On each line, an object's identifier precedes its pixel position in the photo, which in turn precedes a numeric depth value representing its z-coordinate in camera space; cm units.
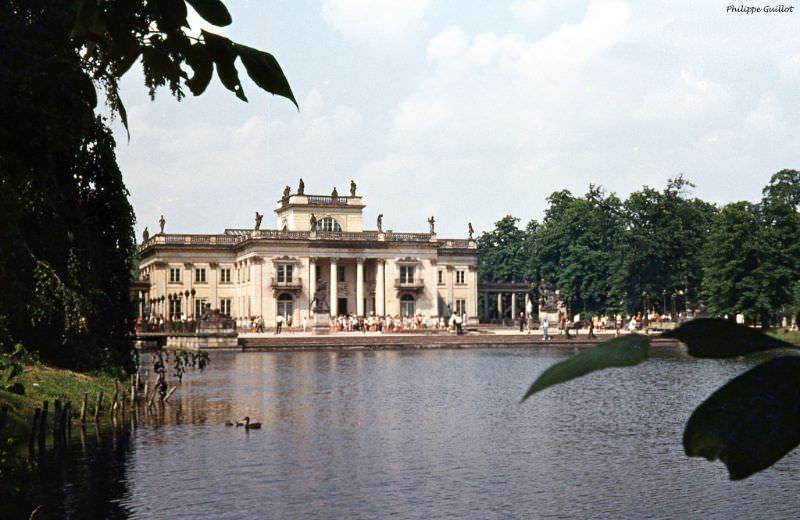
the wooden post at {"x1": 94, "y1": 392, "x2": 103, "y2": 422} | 2139
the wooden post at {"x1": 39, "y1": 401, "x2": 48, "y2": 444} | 1701
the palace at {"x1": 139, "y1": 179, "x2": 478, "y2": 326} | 8362
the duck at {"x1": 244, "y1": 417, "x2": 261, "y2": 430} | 2195
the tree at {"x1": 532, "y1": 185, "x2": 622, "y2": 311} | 8431
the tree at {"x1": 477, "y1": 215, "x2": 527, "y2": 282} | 10806
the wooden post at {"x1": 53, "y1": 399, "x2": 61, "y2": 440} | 1808
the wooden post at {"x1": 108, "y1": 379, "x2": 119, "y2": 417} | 2203
